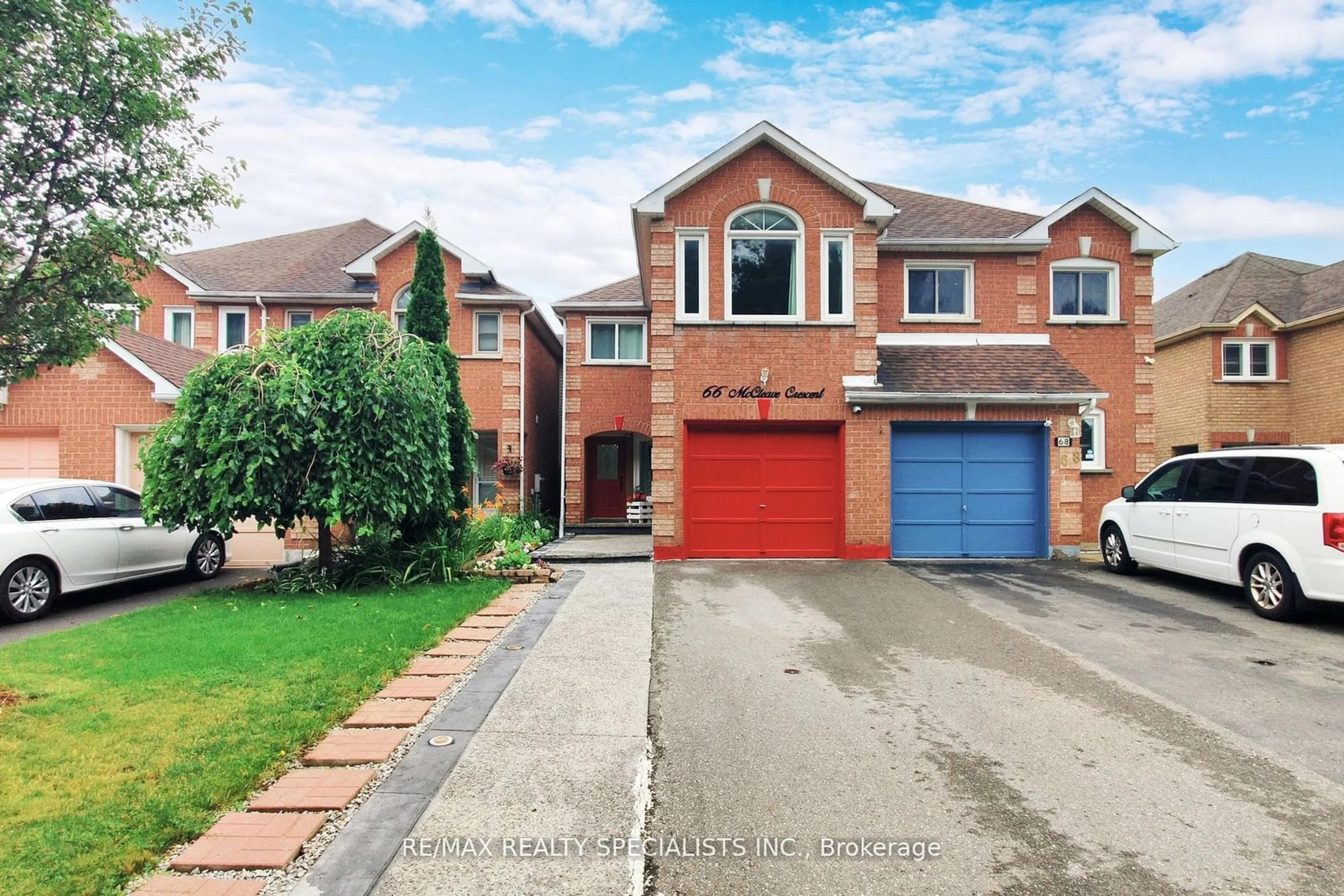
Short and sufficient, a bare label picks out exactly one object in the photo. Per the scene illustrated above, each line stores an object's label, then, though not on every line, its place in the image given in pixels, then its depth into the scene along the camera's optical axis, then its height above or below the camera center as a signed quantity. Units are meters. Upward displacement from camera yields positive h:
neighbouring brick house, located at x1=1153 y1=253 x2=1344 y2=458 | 17.50 +2.28
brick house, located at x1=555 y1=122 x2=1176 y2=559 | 11.84 +0.84
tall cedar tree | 10.91 +2.05
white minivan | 7.14 -0.83
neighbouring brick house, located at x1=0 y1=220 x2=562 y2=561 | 16.33 +3.45
